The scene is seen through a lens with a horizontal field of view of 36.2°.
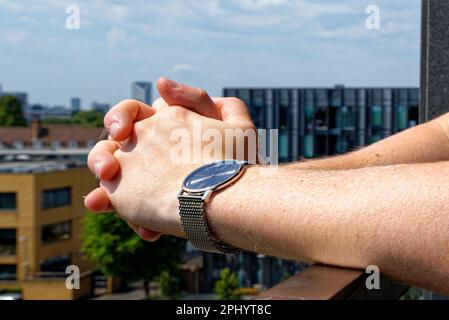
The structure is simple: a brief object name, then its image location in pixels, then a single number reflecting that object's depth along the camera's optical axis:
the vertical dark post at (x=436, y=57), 2.44
